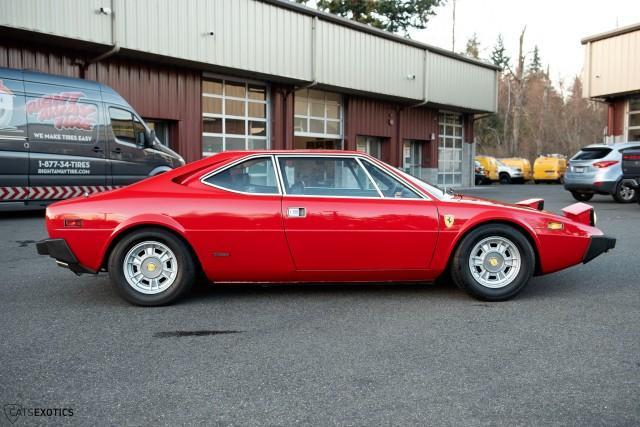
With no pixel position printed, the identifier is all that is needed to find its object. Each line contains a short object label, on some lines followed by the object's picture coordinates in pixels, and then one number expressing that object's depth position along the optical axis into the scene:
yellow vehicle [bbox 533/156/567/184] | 32.69
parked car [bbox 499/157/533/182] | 34.06
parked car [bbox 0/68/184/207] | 10.58
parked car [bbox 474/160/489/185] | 32.34
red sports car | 4.60
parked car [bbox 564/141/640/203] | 14.73
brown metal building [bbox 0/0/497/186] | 13.47
